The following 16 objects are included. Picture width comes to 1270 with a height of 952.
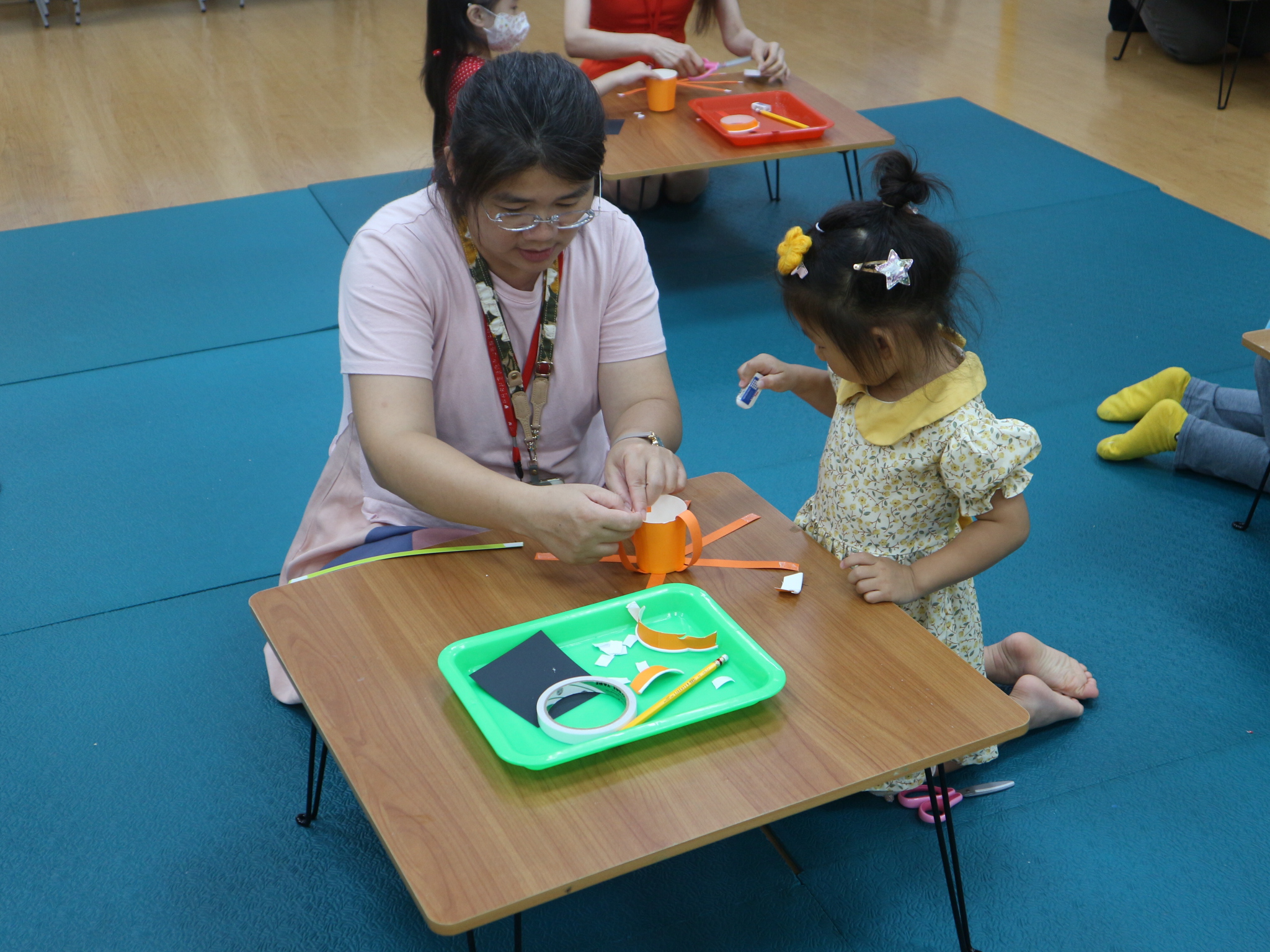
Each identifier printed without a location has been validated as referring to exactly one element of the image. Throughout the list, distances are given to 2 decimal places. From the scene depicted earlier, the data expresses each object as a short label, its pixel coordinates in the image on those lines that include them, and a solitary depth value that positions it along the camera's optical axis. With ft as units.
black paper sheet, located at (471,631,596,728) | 4.22
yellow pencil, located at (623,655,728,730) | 4.15
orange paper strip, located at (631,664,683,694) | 4.28
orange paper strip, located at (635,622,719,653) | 4.50
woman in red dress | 12.48
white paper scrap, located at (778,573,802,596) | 4.83
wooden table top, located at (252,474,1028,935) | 3.66
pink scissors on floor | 6.12
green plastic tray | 4.03
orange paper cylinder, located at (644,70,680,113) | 11.97
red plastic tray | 11.27
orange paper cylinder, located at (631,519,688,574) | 4.85
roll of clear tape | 4.03
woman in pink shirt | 4.93
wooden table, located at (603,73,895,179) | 10.84
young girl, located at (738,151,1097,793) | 5.08
